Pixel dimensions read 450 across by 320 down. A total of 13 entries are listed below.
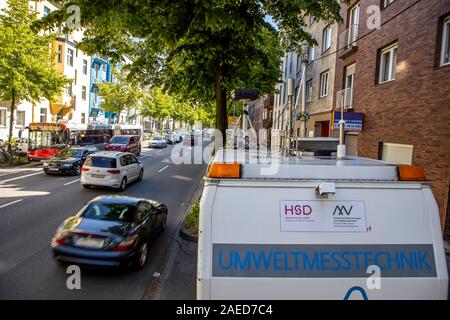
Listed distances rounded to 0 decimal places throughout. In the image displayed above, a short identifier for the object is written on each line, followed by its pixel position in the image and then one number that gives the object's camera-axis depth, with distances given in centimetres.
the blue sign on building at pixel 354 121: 1390
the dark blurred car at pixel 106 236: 620
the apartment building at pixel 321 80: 1897
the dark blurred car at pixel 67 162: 1728
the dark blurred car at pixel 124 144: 2817
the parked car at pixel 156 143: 4184
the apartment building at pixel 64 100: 2968
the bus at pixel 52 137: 2136
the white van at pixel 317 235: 288
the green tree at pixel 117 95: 4475
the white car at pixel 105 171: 1412
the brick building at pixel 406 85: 938
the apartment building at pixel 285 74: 2914
